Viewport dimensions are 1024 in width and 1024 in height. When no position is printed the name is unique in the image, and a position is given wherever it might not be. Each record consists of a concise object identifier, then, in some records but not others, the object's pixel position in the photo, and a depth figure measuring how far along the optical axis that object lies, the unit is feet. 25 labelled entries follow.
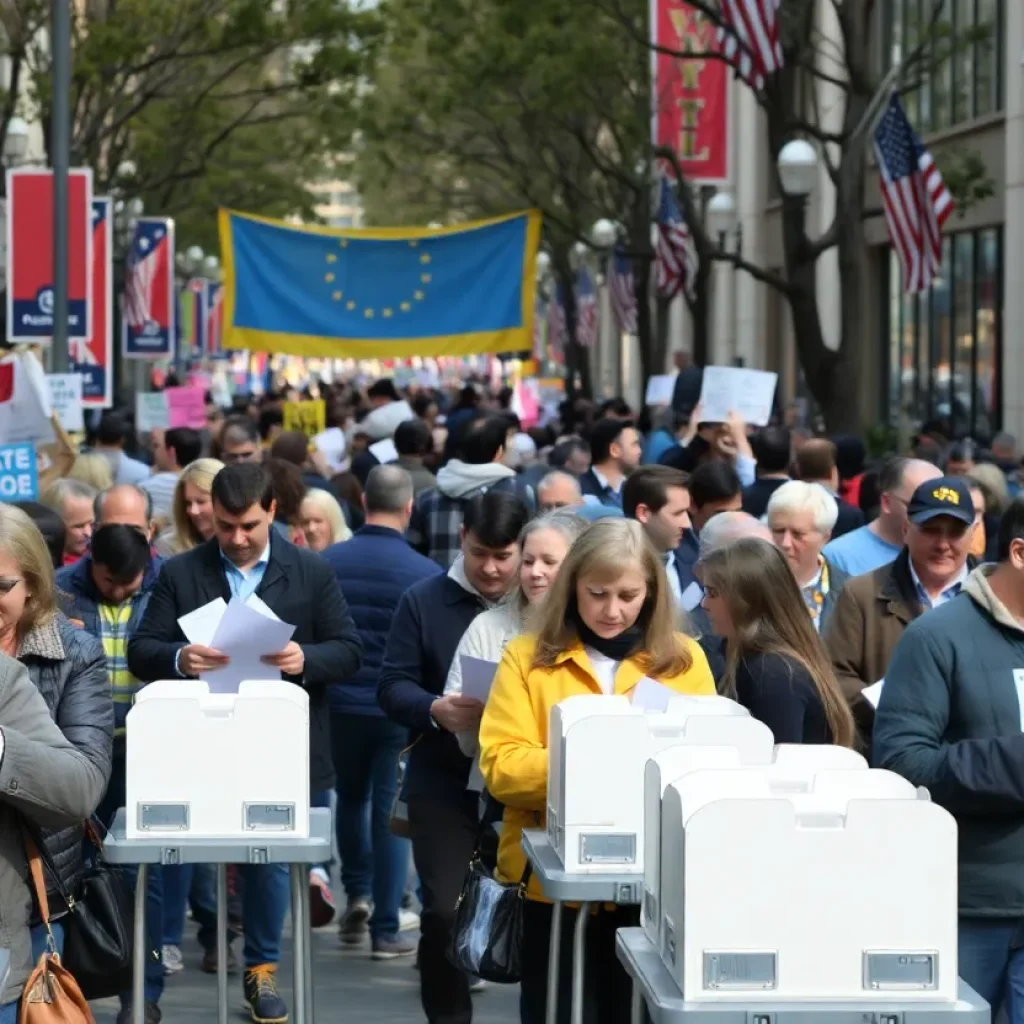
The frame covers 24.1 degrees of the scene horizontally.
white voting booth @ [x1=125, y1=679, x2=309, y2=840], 21.63
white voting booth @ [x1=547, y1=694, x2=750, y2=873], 19.80
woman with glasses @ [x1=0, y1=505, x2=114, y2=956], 19.25
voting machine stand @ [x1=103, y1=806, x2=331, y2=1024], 21.47
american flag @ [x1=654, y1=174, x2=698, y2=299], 109.19
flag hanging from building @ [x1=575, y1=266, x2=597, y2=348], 158.92
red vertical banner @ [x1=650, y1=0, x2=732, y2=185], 110.01
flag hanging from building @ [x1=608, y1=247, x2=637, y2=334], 135.64
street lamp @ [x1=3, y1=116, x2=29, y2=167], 107.86
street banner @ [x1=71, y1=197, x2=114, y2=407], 71.20
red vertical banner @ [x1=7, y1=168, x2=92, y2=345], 65.82
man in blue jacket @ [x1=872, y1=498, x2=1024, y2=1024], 19.56
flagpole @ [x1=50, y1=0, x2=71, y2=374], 63.26
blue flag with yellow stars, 69.31
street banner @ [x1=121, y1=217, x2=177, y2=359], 91.20
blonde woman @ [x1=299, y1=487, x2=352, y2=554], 38.58
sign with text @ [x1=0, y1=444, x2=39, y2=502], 41.63
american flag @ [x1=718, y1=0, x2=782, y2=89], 67.46
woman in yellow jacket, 21.56
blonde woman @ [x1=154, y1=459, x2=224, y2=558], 32.99
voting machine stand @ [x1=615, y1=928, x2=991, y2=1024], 15.39
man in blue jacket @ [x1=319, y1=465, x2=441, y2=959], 34.19
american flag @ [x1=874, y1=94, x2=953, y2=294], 70.69
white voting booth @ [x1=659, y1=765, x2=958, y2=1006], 15.29
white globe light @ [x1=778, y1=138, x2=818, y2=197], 73.92
